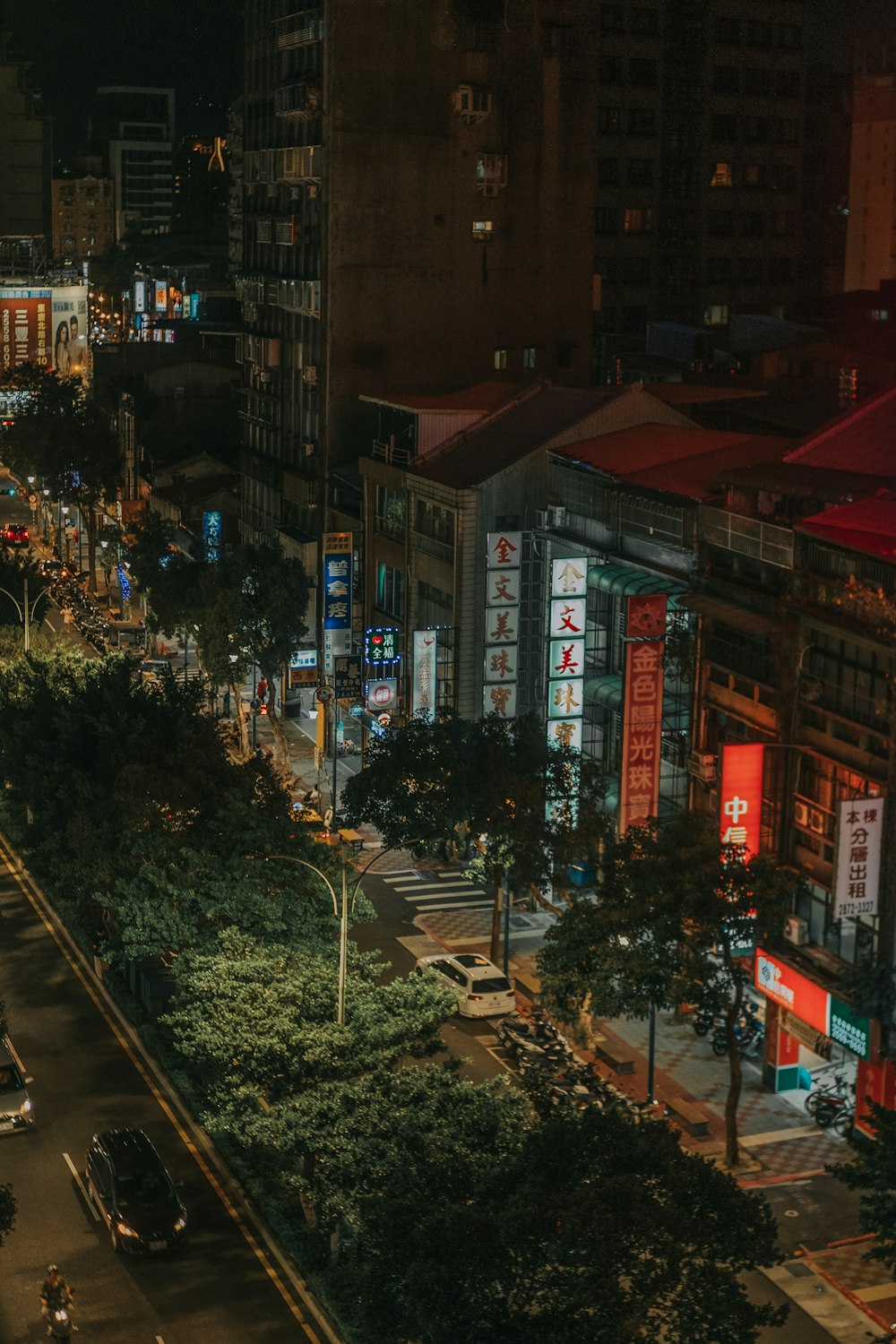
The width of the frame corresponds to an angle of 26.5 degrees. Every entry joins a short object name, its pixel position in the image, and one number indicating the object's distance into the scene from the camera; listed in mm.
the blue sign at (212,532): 104688
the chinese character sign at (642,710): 55375
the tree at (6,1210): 35656
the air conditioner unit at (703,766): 54531
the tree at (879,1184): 35125
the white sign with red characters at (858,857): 44688
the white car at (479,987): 56438
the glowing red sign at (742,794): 48594
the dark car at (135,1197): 41844
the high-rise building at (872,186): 162875
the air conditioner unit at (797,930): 49188
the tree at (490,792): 57688
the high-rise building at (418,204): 88188
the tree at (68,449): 129250
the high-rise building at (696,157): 126750
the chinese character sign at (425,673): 71750
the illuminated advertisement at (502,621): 69938
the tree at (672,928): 46031
